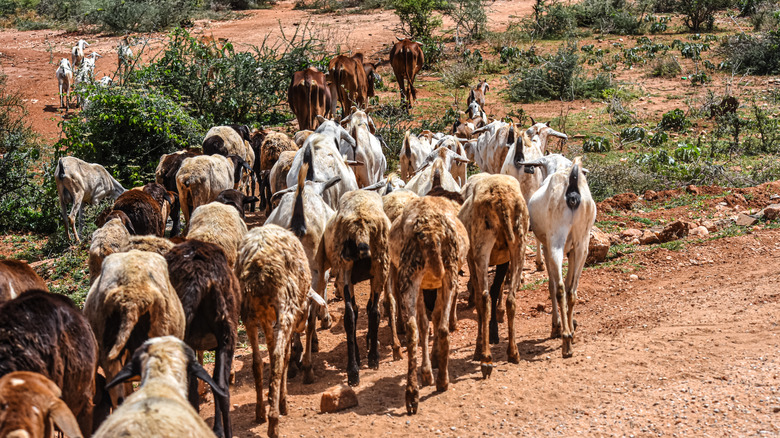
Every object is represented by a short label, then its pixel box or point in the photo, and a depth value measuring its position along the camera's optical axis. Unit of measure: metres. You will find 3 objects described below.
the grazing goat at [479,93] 19.34
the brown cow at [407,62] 21.83
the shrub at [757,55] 22.72
